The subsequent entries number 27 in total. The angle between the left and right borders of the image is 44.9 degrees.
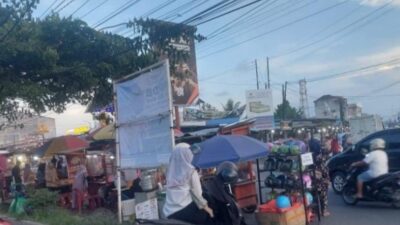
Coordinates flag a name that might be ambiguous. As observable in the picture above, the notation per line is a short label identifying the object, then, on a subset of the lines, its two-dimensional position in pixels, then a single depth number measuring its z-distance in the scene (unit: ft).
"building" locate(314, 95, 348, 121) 232.94
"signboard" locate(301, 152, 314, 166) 29.50
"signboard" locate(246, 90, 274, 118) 78.47
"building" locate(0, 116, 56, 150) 224.27
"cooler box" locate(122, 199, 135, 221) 33.60
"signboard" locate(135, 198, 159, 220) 29.12
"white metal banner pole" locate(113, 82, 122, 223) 32.63
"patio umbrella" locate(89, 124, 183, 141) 59.21
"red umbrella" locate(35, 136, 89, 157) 52.54
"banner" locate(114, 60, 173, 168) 28.27
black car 43.83
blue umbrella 30.35
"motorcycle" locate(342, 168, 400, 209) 34.96
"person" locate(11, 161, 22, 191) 63.05
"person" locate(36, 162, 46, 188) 56.66
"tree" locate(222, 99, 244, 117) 133.64
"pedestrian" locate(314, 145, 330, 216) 32.71
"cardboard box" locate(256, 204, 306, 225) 27.94
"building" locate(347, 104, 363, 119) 255.00
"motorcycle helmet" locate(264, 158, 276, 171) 32.07
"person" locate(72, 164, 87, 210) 46.42
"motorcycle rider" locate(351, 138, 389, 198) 35.60
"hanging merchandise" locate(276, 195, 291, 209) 28.40
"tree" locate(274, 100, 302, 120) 194.03
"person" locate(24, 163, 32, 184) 73.02
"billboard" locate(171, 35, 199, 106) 83.15
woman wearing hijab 18.99
